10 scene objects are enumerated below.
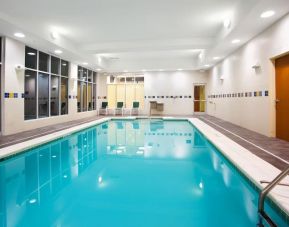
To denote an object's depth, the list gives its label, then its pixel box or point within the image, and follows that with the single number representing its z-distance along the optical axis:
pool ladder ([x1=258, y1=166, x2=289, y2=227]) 1.70
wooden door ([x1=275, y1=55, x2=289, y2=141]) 4.92
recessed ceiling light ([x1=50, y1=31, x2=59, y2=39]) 6.68
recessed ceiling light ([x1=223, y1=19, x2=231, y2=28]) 5.78
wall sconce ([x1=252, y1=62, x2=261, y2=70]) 5.90
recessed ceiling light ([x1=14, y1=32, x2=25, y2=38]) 5.78
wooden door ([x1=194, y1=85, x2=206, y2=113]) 13.74
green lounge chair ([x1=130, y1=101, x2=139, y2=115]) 13.56
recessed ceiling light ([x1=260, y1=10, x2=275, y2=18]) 4.44
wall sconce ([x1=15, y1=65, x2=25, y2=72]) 6.44
